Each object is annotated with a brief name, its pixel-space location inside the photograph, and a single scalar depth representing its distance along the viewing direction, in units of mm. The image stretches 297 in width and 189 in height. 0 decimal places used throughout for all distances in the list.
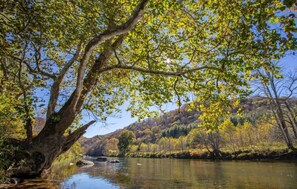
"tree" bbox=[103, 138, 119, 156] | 153500
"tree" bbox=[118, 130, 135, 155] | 142500
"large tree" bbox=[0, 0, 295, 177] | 7035
